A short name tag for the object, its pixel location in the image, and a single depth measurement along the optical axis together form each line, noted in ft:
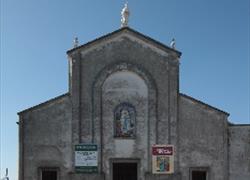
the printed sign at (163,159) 77.41
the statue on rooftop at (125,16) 82.78
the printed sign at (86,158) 77.15
